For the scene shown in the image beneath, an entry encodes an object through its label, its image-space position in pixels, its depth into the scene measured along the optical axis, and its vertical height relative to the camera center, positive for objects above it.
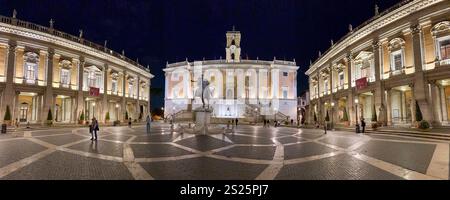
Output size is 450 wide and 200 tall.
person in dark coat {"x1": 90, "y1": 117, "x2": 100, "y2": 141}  15.40 -1.05
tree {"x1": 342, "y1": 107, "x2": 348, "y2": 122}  32.66 -0.85
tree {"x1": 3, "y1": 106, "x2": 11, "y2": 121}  26.56 -0.46
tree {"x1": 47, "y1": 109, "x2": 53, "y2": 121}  31.06 -0.68
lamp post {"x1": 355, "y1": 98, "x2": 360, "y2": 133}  30.80 +1.35
